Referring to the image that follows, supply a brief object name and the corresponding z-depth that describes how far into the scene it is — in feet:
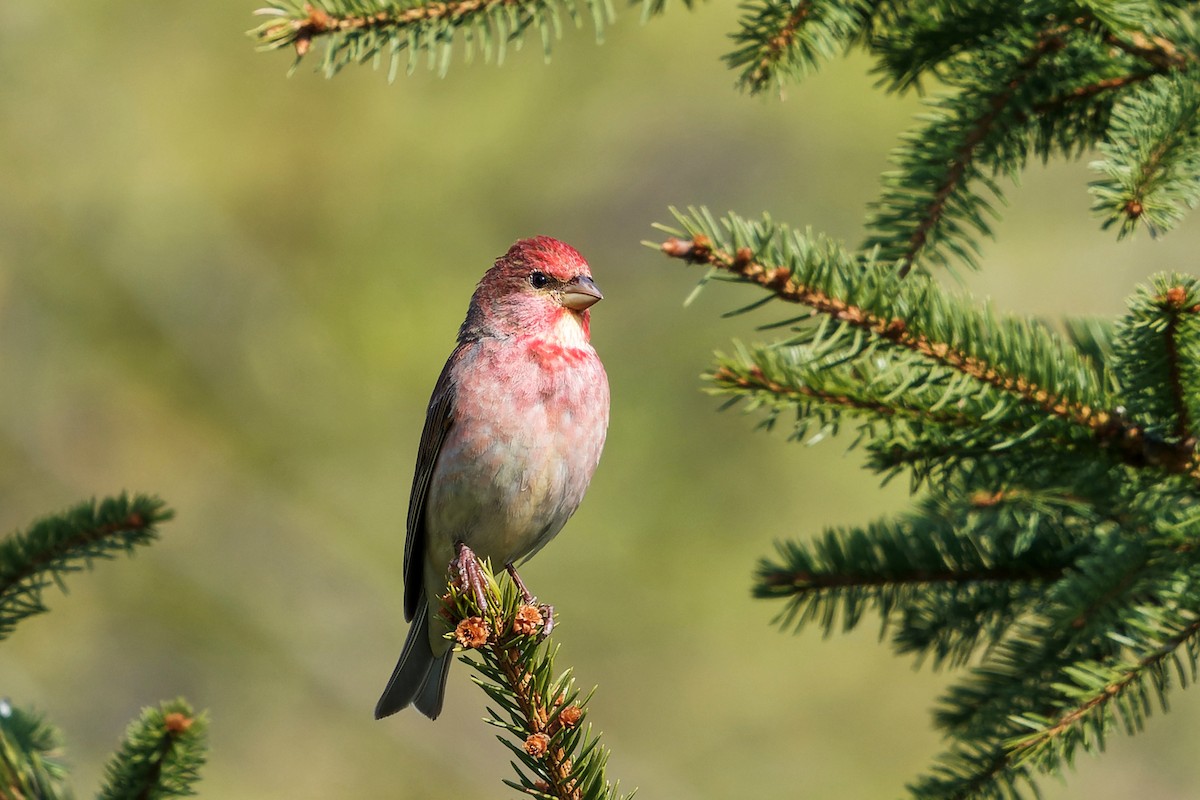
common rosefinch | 27.53
